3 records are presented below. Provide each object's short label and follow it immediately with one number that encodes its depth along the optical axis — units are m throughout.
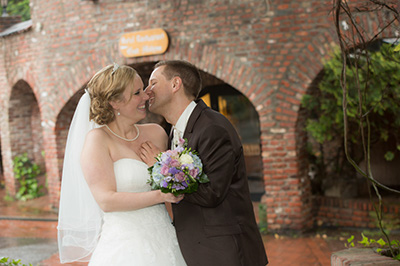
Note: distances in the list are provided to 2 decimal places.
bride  2.75
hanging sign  7.72
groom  2.53
